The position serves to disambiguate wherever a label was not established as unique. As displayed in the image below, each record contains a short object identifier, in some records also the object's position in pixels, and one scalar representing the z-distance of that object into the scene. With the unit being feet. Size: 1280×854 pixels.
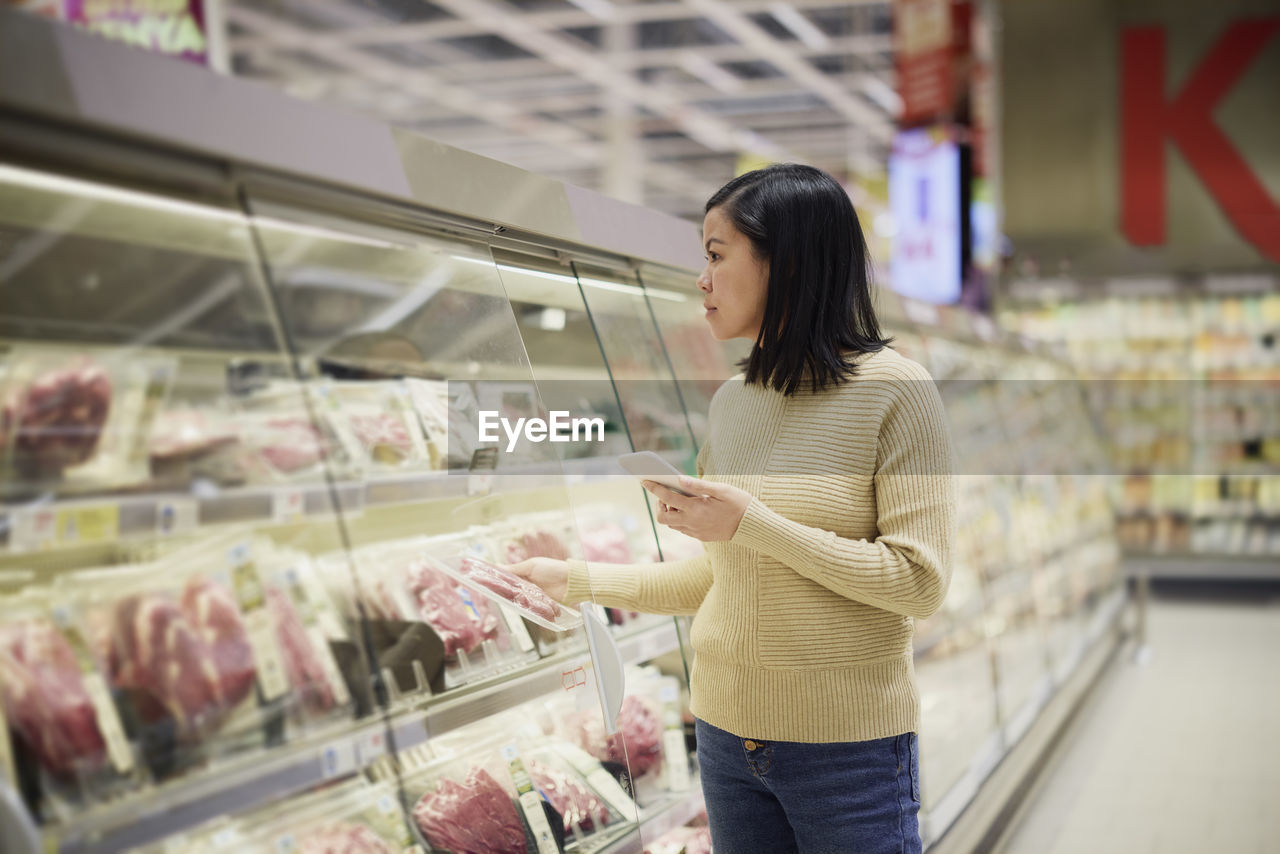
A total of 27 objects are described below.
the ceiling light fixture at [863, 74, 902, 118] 45.63
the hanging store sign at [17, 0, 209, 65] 15.39
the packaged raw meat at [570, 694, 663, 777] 8.15
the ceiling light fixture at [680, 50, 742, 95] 41.47
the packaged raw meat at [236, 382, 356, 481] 5.11
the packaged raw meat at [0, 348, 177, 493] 4.52
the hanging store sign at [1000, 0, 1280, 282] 28.66
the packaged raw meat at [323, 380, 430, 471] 6.13
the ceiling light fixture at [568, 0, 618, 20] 35.60
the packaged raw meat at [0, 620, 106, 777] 4.25
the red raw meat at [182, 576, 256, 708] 4.75
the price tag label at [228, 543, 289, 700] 4.89
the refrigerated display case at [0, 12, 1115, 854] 4.30
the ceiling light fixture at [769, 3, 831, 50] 36.27
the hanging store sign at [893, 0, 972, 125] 27.07
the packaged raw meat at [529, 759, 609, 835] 6.19
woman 5.10
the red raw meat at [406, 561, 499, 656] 6.15
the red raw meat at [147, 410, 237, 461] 5.09
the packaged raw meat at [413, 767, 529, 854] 5.77
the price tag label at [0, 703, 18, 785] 4.06
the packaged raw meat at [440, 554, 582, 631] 6.07
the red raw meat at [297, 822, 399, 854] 5.51
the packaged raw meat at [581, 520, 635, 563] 9.34
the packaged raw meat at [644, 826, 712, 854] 7.53
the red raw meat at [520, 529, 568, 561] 6.57
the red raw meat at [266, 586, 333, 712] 4.97
